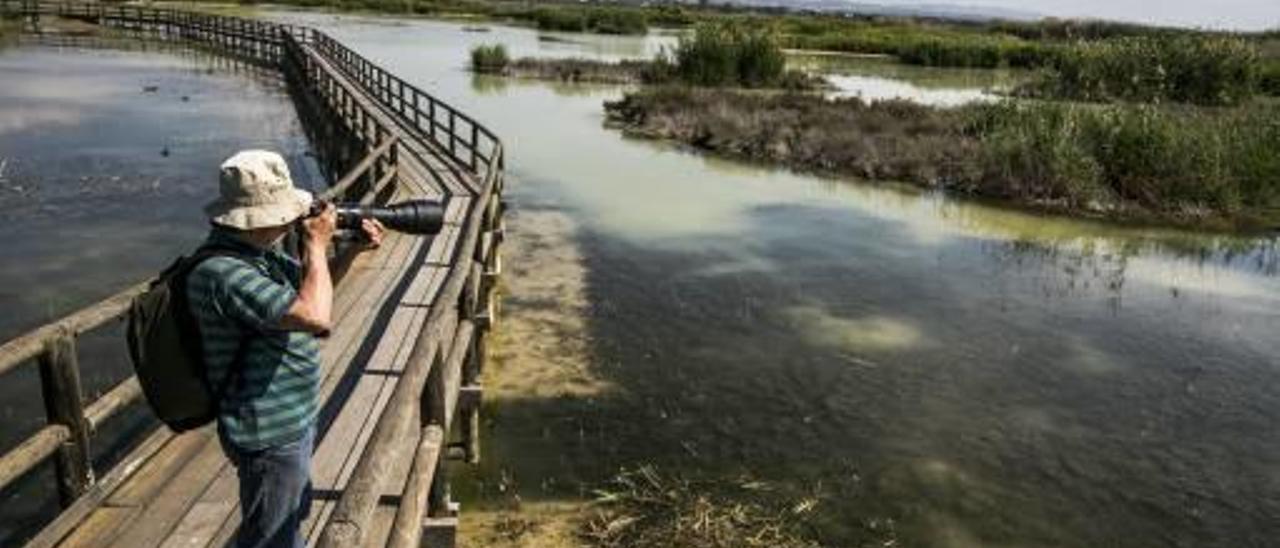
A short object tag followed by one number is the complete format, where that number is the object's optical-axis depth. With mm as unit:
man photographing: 3555
